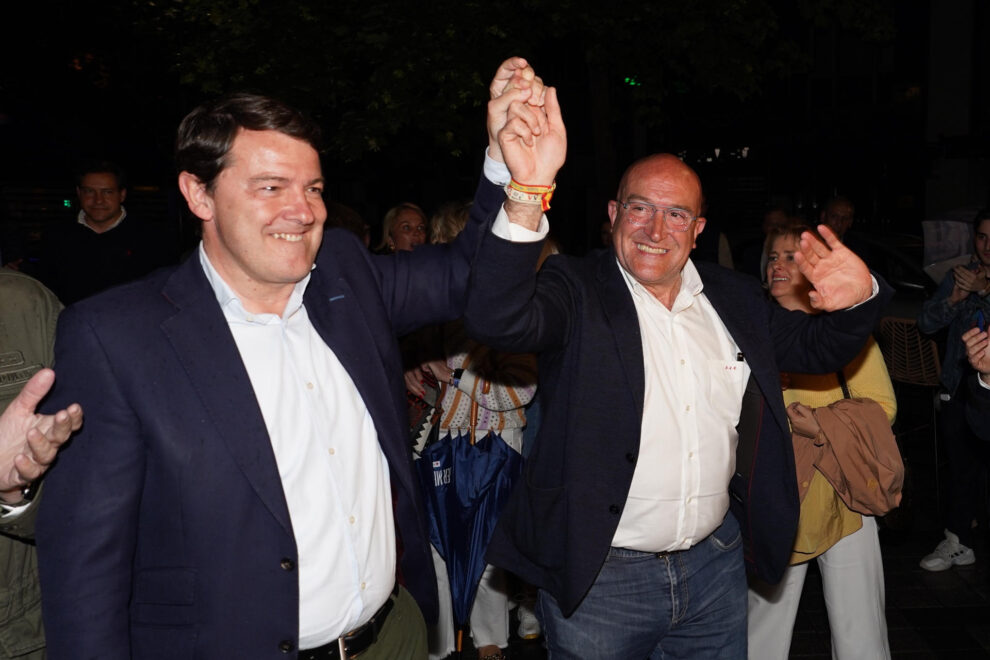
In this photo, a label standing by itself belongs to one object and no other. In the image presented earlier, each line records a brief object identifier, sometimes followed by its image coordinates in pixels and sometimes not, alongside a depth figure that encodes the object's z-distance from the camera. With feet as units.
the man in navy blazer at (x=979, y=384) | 10.95
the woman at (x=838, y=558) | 12.64
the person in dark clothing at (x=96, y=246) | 22.17
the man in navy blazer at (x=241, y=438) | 6.44
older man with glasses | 9.57
